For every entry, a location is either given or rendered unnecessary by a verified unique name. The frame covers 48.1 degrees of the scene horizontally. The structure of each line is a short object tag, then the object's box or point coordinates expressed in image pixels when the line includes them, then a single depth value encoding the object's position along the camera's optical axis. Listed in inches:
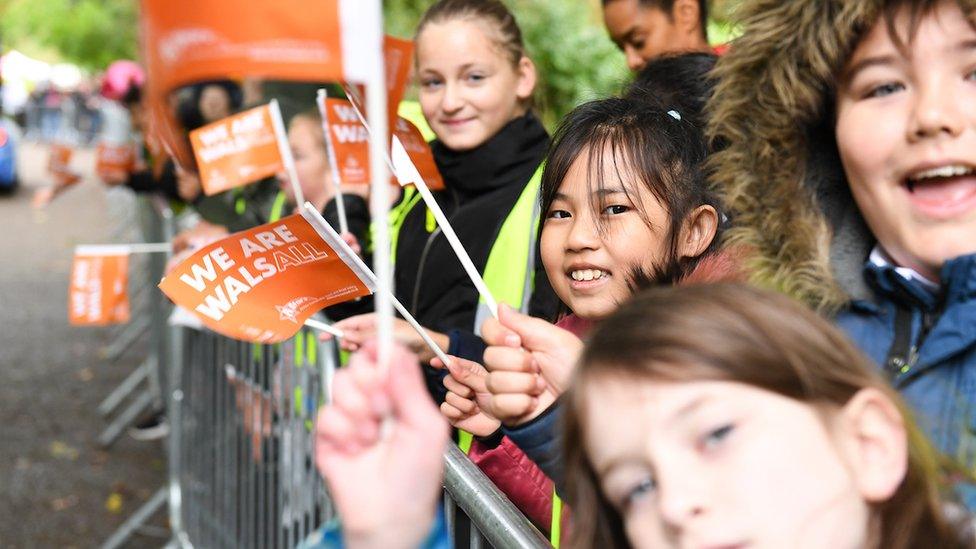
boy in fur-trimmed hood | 69.5
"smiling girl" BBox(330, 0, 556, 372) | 124.5
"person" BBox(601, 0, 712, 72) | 146.4
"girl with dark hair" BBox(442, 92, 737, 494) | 89.7
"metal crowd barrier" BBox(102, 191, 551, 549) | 130.6
